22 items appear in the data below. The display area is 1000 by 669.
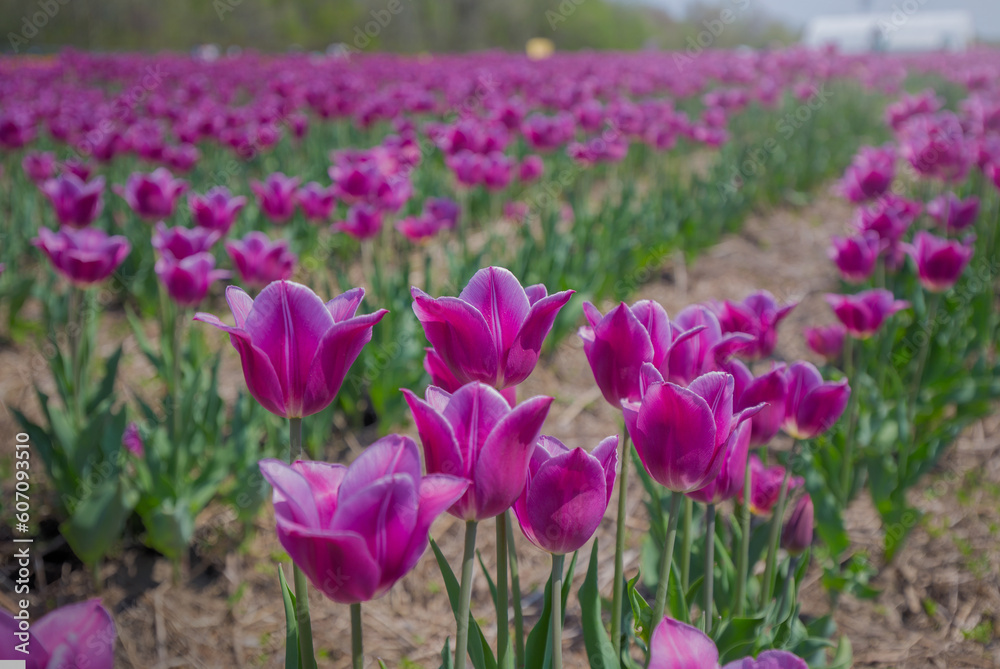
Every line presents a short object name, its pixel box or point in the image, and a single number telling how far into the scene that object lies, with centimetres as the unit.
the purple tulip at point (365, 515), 61
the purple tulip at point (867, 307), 174
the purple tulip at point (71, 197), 237
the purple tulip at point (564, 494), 75
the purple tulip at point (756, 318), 123
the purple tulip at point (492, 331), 83
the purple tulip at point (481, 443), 69
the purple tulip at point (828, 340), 201
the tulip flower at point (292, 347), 80
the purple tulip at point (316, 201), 288
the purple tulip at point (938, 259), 209
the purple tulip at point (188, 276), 189
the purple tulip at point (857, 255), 213
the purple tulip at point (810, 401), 118
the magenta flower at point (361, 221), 278
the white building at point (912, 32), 3350
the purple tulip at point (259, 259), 204
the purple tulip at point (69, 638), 53
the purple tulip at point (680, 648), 61
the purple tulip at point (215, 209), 225
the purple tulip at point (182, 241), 202
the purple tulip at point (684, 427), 79
